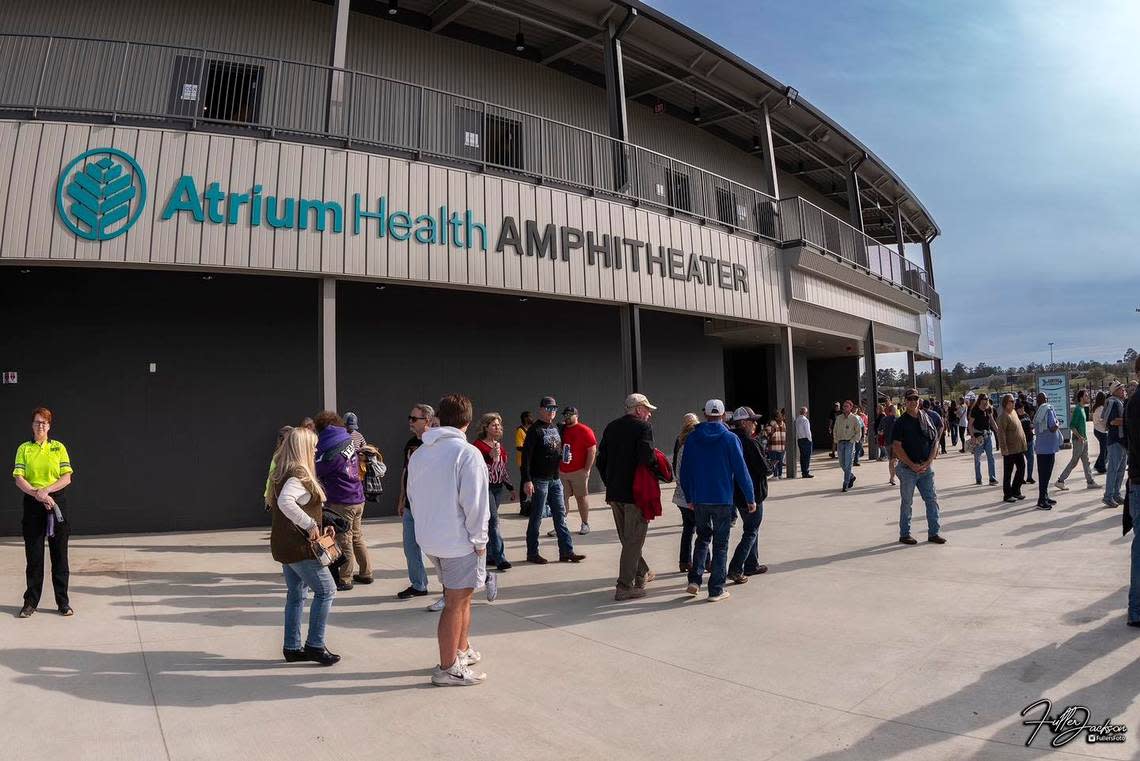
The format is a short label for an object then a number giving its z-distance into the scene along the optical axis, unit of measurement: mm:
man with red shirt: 8805
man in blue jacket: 6055
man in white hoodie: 4113
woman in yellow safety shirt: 5691
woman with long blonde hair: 4457
